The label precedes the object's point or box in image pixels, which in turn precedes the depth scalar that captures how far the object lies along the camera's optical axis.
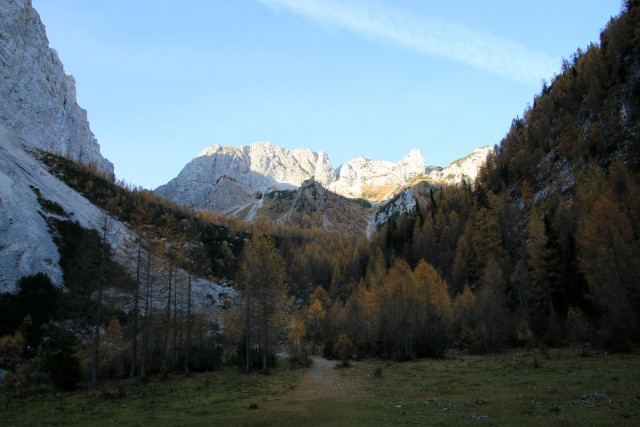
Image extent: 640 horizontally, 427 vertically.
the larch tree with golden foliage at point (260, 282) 50.00
